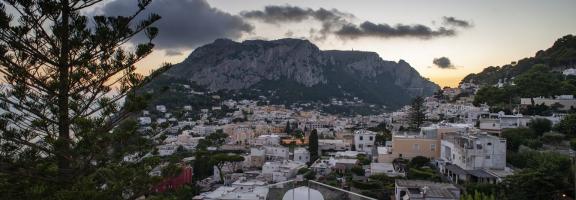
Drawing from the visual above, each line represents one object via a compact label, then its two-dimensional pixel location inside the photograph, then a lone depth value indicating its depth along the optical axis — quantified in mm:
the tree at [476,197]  13147
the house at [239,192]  17547
